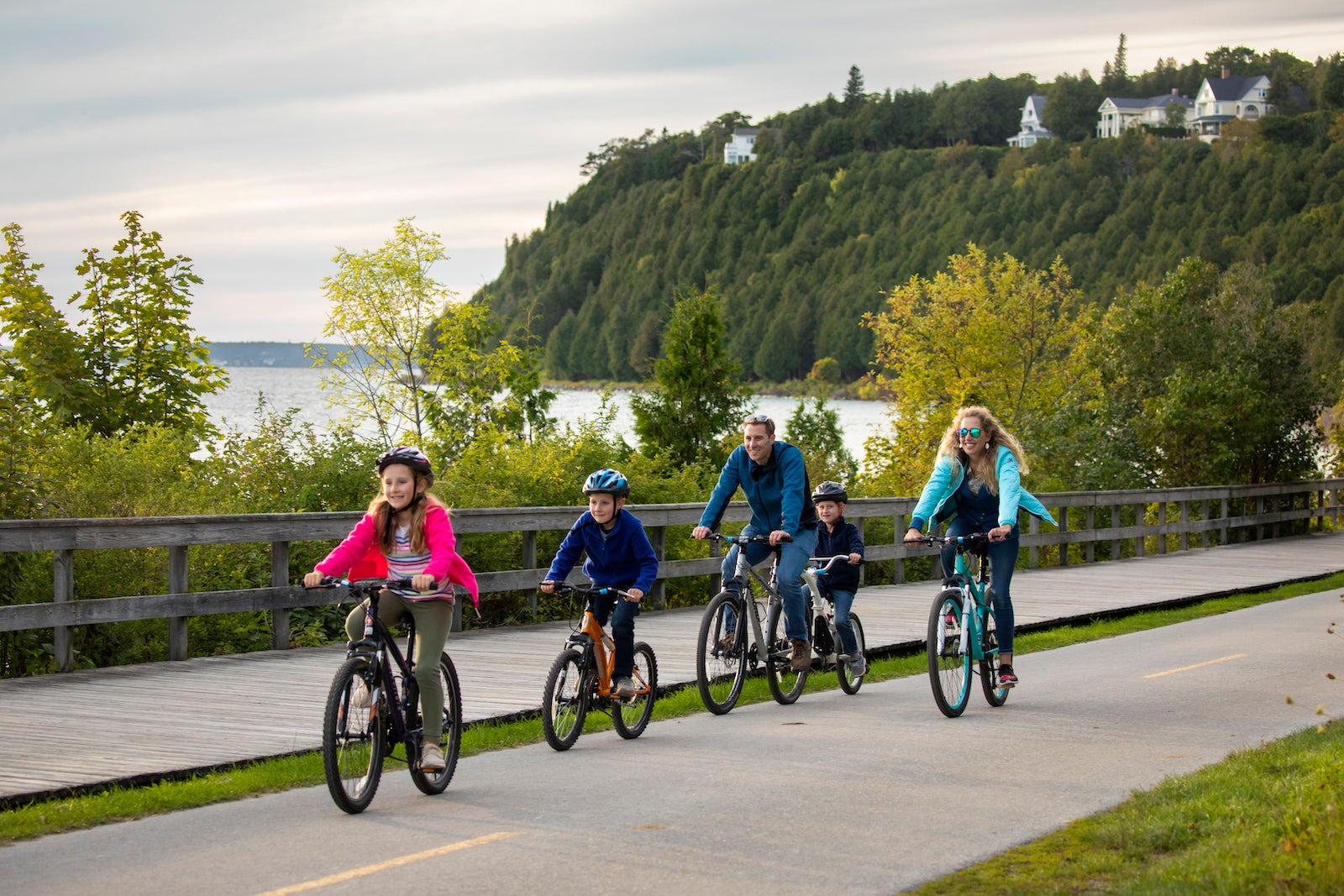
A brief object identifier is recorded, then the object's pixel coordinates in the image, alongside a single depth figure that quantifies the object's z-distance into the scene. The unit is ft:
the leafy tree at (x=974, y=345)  194.49
